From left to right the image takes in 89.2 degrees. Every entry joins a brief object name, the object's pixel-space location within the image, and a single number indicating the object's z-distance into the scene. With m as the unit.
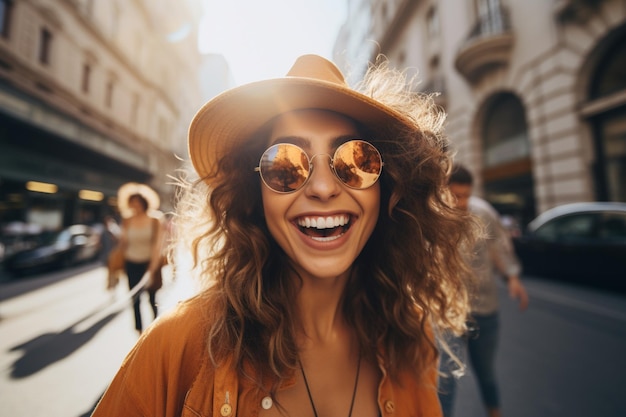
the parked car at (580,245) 6.05
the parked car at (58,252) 9.29
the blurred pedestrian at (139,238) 4.55
